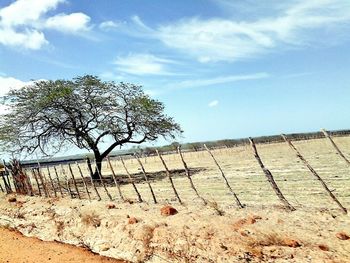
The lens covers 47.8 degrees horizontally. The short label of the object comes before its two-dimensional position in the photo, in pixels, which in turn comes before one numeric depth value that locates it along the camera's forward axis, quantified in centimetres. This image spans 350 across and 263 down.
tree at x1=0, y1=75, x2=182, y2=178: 2855
